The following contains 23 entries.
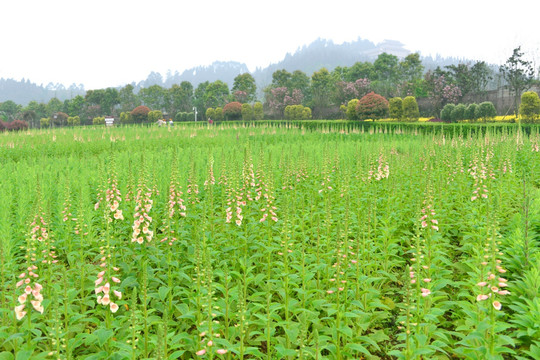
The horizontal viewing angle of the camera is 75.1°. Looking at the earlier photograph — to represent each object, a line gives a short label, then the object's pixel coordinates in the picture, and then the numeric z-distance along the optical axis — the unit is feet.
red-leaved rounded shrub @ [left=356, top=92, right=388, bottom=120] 106.11
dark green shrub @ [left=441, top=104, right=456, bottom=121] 120.67
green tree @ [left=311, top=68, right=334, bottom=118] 203.51
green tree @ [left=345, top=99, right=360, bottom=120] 117.50
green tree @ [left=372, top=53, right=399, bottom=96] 208.96
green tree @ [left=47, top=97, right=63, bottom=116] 311.27
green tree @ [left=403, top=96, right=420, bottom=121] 119.75
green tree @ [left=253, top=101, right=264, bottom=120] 185.57
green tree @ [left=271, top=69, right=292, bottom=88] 223.92
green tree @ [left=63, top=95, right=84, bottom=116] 284.00
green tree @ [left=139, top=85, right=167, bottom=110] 294.66
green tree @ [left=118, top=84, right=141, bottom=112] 287.07
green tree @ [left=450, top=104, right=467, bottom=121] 114.52
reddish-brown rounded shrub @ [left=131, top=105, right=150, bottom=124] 221.05
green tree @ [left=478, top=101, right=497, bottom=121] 107.45
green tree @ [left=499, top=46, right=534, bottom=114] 137.39
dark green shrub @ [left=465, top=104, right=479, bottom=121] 111.09
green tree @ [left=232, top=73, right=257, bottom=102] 244.42
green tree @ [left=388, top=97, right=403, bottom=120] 124.06
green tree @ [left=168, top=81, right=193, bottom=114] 268.21
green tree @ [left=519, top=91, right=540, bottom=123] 90.12
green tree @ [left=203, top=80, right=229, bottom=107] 253.03
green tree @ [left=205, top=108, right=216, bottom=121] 212.64
